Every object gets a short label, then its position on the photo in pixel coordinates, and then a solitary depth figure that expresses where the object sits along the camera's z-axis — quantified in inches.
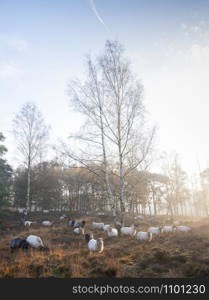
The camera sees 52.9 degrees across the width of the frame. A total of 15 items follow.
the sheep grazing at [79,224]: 680.7
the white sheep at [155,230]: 585.8
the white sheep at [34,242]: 381.4
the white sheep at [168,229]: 634.2
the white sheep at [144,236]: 454.6
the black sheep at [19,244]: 374.3
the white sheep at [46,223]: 770.7
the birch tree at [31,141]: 892.0
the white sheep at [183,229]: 623.4
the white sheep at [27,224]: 710.1
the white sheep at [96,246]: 339.0
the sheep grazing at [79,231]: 564.7
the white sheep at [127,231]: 516.4
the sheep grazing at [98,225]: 708.8
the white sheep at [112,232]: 506.0
